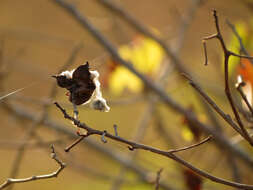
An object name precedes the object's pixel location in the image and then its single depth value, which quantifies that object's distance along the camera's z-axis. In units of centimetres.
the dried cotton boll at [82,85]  209
